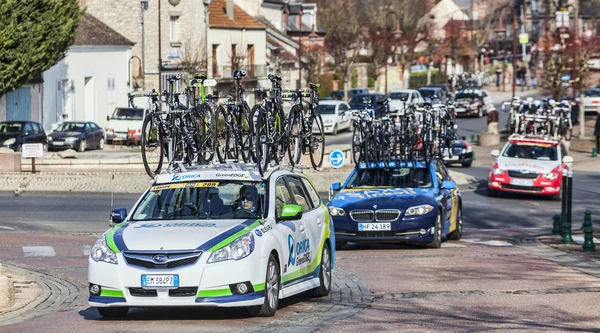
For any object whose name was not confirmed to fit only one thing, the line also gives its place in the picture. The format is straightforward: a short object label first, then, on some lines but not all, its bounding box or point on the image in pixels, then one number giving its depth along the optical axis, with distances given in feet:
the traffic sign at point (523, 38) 300.40
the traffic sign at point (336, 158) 101.24
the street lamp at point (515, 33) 216.13
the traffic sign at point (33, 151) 112.68
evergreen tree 152.87
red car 112.27
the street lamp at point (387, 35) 292.67
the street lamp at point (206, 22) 217.36
